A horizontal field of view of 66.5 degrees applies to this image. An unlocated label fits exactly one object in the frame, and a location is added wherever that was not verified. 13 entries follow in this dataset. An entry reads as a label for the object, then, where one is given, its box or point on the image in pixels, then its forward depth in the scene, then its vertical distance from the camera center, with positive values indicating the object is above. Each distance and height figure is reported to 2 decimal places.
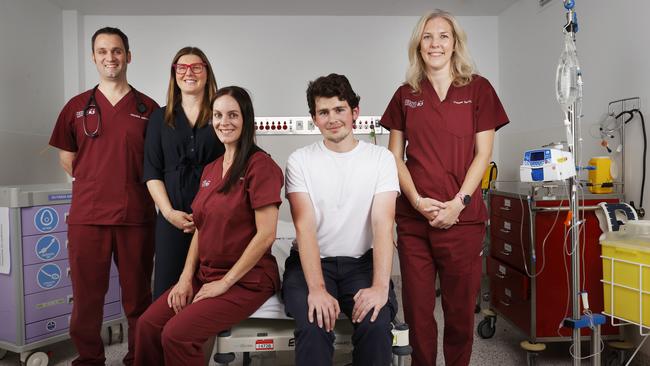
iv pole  1.81 -0.19
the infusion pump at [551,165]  1.80 +0.02
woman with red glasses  1.84 +0.07
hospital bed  1.48 -0.49
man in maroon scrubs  1.96 -0.06
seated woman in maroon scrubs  1.47 -0.23
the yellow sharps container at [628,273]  1.81 -0.40
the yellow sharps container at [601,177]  2.34 -0.03
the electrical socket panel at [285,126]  3.87 +0.38
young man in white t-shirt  1.53 -0.11
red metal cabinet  2.26 -0.45
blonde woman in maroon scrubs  1.72 -0.04
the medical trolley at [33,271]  2.29 -0.45
